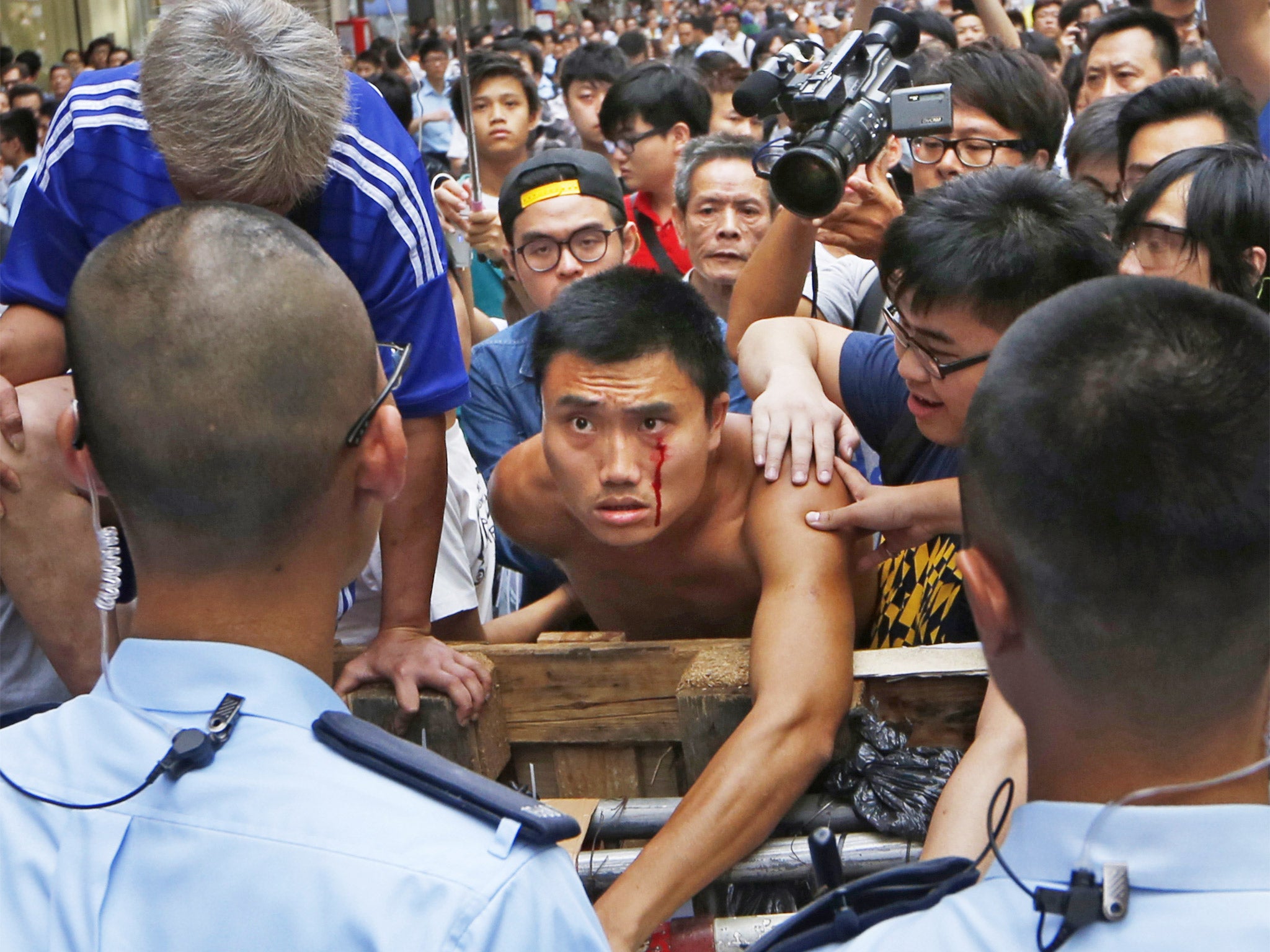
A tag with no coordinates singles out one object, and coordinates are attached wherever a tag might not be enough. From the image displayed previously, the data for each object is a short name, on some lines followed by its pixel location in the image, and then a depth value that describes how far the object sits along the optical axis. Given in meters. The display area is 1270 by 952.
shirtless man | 1.84
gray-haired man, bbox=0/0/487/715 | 1.95
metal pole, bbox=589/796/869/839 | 1.89
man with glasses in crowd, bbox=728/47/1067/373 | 3.23
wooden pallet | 1.96
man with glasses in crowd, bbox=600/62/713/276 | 4.82
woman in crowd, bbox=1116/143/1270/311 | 2.31
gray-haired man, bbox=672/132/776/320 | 3.83
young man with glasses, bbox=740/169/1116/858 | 2.21
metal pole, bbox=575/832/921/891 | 1.77
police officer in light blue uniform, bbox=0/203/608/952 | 1.00
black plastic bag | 1.77
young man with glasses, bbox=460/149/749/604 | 3.46
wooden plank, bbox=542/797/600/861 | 1.89
